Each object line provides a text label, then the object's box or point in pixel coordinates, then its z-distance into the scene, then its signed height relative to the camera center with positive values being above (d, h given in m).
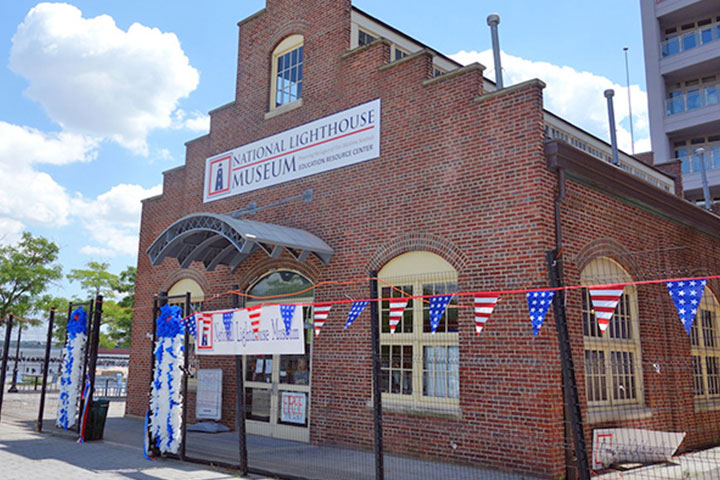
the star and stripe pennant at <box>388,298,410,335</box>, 8.60 +0.72
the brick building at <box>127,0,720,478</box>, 9.05 +2.16
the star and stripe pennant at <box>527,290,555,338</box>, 6.97 +0.66
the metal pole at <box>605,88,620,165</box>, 15.20 +6.16
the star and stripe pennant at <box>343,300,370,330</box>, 8.97 +0.75
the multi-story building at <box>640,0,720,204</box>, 30.92 +15.88
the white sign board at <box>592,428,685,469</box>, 9.02 -1.33
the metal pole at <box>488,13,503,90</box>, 11.02 +6.04
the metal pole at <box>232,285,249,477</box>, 8.51 -0.87
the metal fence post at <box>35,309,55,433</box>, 12.68 -0.32
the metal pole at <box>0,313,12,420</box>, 14.28 -0.01
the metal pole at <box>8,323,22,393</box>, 24.19 -1.12
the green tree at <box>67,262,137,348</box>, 38.12 +4.38
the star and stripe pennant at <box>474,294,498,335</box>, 7.90 +0.72
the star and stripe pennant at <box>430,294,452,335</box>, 8.19 +0.73
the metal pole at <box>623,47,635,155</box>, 36.03 +17.28
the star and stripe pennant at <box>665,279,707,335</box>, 6.04 +0.69
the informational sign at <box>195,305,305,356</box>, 8.30 +0.38
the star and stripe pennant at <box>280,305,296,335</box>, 8.35 +0.62
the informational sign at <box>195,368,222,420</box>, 13.56 -0.84
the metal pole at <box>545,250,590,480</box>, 5.77 -0.14
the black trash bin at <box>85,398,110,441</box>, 11.65 -1.25
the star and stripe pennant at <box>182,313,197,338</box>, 10.01 +0.57
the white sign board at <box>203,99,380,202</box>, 11.69 +4.49
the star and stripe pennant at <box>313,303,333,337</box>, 9.33 +0.72
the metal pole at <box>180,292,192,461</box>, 9.56 -0.45
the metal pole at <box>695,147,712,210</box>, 18.84 +5.50
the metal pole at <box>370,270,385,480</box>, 6.99 -0.31
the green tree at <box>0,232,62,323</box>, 30.03 +4.26
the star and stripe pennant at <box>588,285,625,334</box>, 6.81 +0.68
